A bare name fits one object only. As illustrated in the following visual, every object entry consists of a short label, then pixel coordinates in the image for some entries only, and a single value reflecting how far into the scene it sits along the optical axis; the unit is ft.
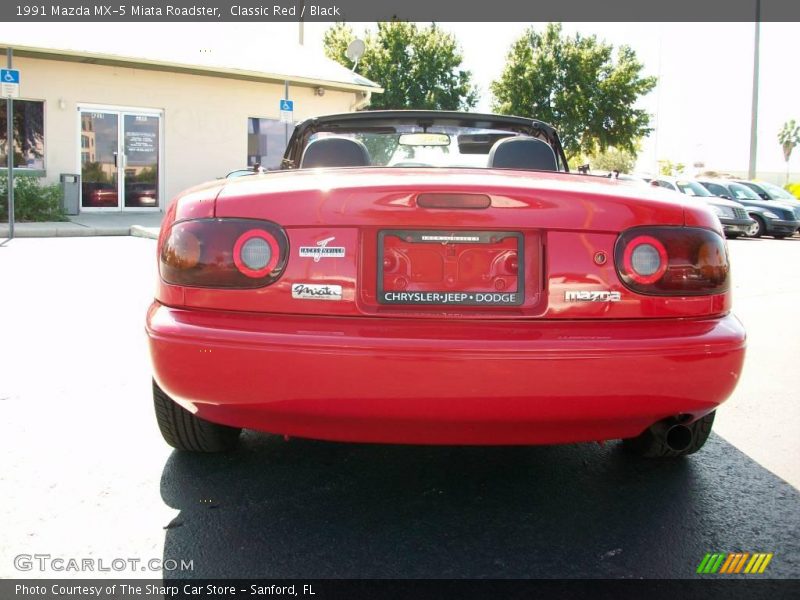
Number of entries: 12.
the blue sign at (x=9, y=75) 40.93
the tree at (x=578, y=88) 116.37
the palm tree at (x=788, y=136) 321.32
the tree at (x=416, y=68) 119.75
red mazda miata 7.79
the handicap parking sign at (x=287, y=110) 55.67
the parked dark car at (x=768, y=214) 67.62
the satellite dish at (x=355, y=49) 71.87
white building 55.98
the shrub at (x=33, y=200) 52.13
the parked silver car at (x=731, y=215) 64.64
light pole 88.28
